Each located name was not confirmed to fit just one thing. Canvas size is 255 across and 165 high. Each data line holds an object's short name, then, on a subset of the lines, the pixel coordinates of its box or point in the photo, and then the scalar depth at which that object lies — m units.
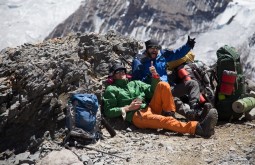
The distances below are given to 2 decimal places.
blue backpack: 9.05
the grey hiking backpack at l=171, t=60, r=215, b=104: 11.01
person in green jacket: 9.12
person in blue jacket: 10.55
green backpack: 10.29
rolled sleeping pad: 10.07
